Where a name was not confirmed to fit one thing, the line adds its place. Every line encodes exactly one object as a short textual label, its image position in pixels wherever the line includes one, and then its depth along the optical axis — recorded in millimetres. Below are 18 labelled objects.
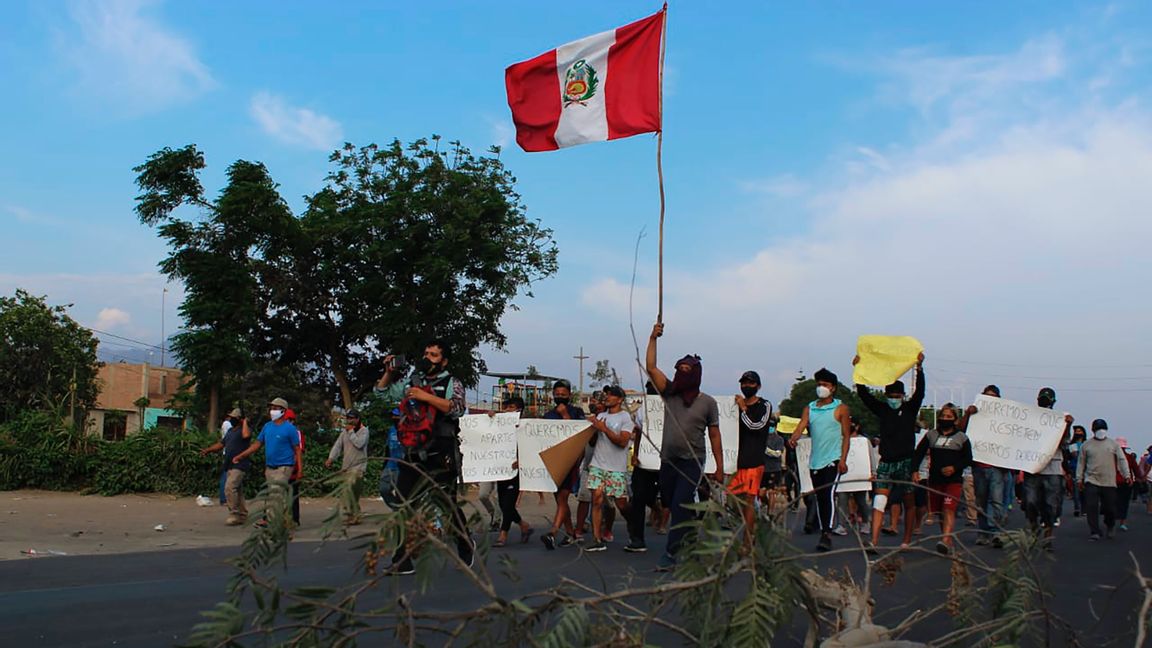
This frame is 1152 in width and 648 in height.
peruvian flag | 9344
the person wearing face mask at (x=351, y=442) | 13852
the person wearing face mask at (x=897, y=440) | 9852
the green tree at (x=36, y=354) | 47781
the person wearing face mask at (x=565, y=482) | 11156
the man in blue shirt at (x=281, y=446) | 12766
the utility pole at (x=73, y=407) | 19183
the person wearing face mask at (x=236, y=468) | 13570
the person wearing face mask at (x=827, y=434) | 10102
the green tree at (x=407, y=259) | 37156
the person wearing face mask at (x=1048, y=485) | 11578
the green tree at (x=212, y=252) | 32062
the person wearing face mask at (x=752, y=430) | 9922
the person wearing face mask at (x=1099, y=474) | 13836
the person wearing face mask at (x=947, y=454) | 10547
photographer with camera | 7688
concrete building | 74812
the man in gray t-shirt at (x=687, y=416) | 8602
